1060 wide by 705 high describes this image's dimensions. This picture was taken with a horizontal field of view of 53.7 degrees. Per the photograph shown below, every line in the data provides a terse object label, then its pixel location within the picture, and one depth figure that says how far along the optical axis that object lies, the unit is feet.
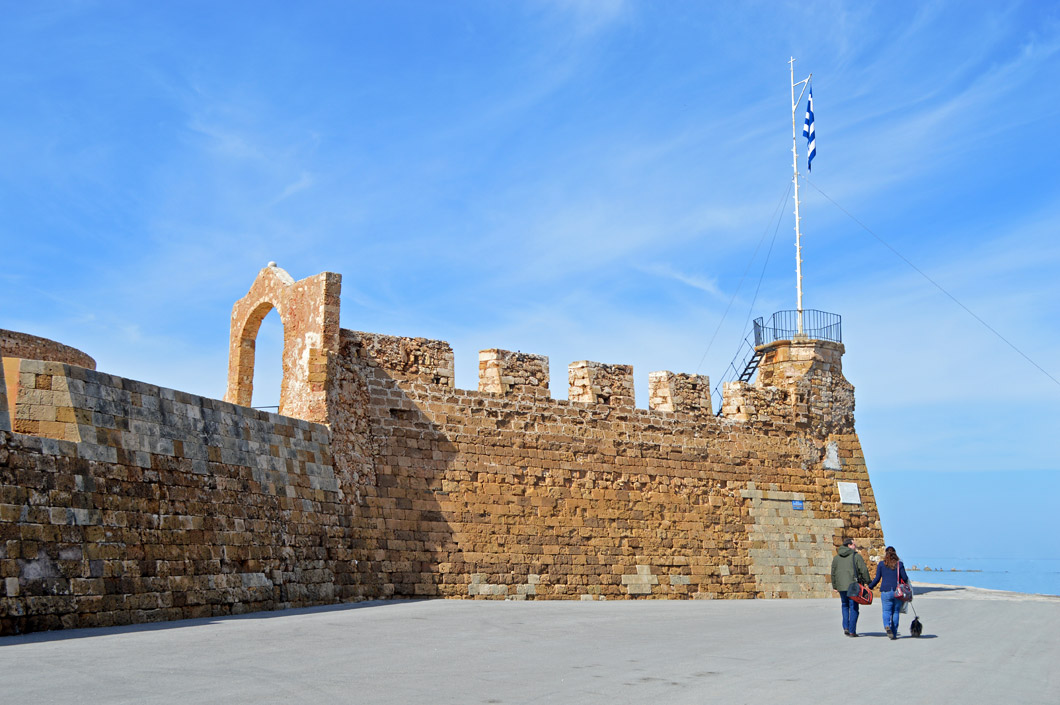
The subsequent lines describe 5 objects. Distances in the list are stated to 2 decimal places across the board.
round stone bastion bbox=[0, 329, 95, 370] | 50.31
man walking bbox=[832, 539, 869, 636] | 35.19
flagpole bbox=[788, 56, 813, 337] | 71.15
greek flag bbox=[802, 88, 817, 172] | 76.54
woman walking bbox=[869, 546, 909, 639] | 34.58
